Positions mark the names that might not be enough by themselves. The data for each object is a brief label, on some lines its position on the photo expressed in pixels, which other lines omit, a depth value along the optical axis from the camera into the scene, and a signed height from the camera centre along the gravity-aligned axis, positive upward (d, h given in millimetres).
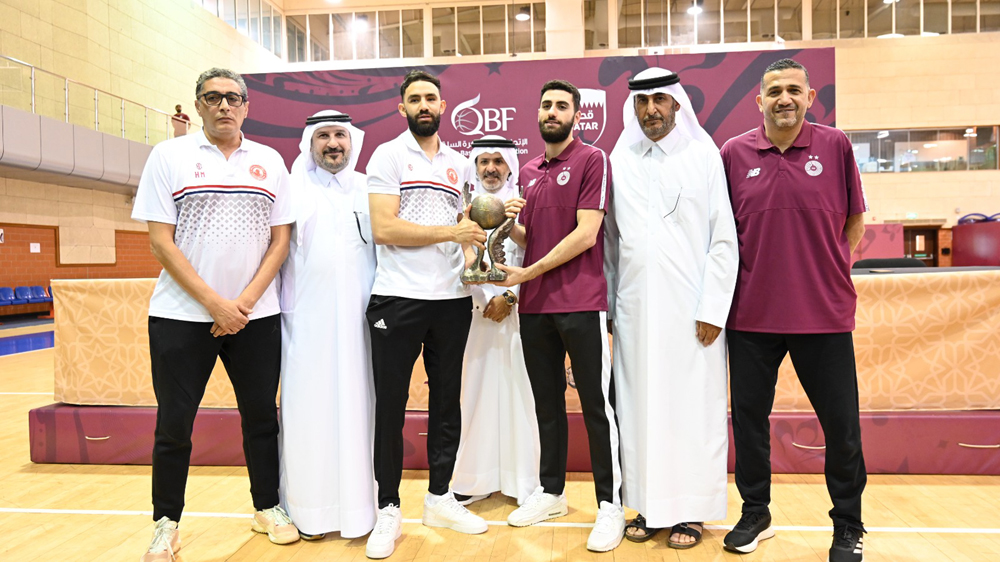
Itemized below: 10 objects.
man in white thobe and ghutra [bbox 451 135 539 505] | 3242 -648
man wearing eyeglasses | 2525 +72
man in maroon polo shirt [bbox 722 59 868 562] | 2557 -50
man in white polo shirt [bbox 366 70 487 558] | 2756 -53
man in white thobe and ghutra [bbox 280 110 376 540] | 2869 -382
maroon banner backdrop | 6039 +1679
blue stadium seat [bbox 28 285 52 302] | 13388 -280
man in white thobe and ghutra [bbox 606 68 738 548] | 2721 -216
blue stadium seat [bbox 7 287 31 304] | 12948 -334
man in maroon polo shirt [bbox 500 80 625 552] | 2736 -88
